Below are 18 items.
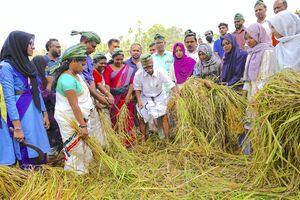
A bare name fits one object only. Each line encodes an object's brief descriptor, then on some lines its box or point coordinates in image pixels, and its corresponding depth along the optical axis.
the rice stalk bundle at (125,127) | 3.88
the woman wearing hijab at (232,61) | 3.88
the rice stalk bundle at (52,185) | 2.56
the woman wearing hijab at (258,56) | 3.47
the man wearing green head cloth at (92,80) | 3.39
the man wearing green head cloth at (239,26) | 5.47
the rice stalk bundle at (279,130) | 2.23
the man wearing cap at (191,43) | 5.14
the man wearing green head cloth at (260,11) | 5.07
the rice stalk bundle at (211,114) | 3.58
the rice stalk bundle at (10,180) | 2.54
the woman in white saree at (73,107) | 2.86
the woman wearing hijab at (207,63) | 4.11
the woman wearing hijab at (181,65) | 4.69
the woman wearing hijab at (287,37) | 3.00
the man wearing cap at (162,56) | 5.34
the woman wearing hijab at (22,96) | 2.85
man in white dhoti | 4.34
